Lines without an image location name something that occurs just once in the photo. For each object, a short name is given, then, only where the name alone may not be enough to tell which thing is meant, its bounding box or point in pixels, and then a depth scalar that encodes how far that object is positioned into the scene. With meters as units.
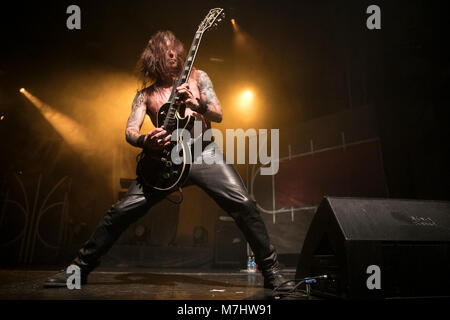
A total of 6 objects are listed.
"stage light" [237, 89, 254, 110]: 7.52
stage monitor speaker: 1.49
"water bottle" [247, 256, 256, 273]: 5.13
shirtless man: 2.18
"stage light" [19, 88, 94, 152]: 7.28
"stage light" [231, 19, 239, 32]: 6.26
